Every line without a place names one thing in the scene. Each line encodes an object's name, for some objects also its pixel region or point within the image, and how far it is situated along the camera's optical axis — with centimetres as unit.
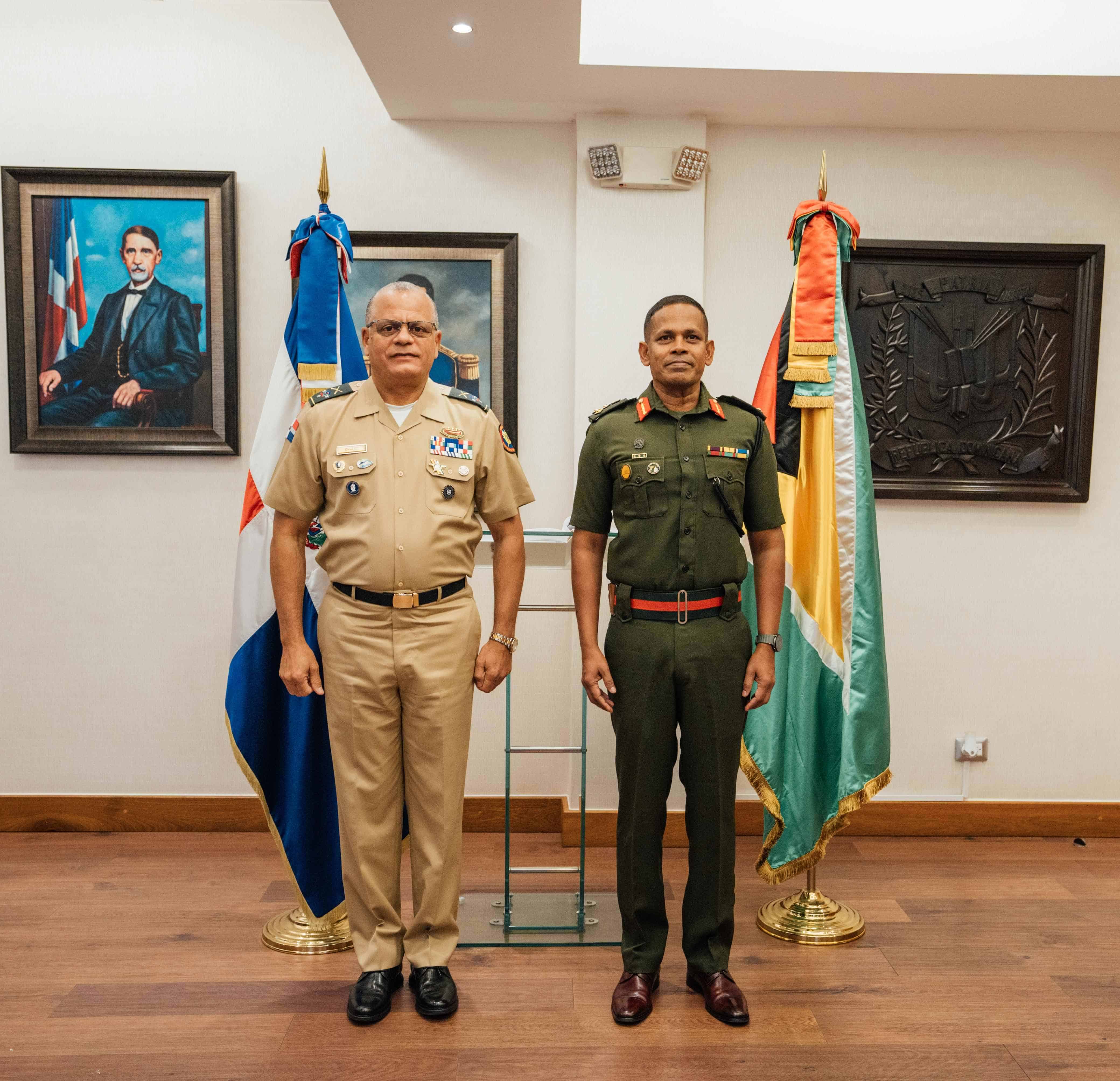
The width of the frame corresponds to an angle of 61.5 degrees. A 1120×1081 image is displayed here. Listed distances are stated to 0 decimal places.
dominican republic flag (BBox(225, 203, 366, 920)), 260
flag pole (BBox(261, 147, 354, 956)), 262
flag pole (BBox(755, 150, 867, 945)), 269
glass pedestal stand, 267
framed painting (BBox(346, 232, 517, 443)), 334
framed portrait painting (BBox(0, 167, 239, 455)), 329
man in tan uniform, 219
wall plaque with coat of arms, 338
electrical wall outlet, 350
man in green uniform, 221
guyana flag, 267
